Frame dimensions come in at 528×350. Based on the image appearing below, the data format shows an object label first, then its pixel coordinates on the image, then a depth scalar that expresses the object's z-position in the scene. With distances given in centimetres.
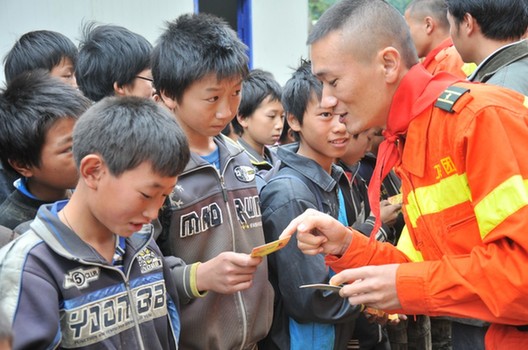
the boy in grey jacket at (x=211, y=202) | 288
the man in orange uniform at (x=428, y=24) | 584
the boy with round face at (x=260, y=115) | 548
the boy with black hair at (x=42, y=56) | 404
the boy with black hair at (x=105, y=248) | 211
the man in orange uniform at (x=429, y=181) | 219
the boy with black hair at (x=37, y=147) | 274
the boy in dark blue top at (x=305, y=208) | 329
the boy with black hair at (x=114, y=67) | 375
